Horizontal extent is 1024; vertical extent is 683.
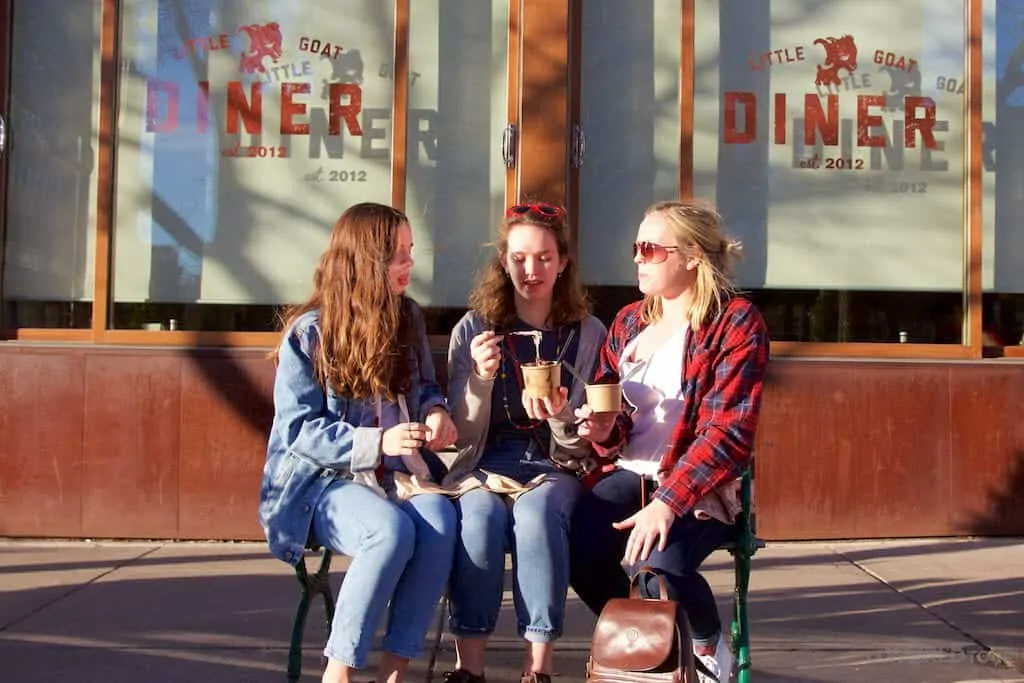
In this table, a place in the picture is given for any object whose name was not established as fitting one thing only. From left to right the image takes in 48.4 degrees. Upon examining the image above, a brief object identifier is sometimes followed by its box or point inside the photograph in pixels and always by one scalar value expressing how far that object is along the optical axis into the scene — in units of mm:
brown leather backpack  2844
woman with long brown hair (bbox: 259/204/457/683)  3238
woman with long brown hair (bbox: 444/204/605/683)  3311
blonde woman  3207
